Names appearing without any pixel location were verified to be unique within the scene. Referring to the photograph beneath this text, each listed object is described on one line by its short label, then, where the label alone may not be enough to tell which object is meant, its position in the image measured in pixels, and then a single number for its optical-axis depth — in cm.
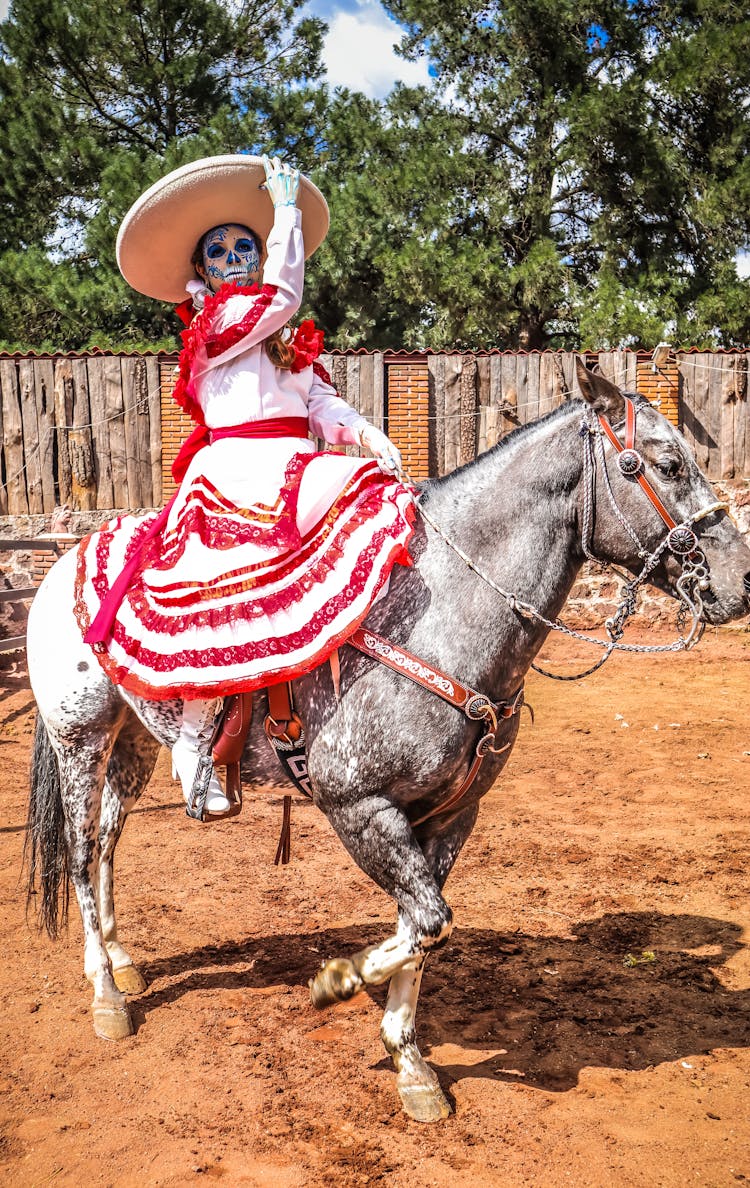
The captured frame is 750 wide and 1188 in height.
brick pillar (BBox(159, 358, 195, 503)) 1152
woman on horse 288
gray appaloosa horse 283
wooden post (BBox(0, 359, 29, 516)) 1149
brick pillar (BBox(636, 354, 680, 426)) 1162
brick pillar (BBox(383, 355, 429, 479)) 1154
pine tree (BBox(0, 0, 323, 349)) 1767
